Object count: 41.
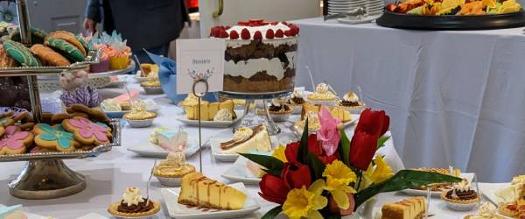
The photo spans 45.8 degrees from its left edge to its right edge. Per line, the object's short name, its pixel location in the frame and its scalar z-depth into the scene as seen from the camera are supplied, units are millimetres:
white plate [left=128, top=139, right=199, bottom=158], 1424
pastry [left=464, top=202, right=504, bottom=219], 1011
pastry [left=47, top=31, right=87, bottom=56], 1200
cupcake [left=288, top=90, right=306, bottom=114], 1854
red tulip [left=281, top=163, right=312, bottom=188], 837
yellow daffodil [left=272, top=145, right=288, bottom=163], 907
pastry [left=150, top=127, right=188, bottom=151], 1402
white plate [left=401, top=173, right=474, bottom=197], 1164
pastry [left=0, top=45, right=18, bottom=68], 1093
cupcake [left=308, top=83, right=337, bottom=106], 1909
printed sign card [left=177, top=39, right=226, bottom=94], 1209
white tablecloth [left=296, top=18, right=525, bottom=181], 2215
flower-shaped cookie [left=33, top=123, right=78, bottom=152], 1131
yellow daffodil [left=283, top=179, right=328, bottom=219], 833
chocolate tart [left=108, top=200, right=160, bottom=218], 1043
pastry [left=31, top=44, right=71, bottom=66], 1109
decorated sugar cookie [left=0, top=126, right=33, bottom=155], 1111
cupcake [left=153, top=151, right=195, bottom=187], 1215
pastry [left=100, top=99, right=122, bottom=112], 1851
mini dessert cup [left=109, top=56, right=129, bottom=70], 2215
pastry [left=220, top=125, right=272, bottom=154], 1412
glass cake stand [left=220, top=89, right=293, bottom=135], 1547
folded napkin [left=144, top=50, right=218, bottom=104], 1950
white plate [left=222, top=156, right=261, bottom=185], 1237
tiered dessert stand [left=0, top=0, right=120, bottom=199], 1131
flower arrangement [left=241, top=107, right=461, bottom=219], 833
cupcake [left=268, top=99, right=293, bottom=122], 1756
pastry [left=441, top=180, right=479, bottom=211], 1099
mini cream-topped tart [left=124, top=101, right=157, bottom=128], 1698
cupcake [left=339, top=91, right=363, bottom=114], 1807
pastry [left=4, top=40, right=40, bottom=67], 1089
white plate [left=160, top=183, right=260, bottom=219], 1047
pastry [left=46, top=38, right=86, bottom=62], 1159
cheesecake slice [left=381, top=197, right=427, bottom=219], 988
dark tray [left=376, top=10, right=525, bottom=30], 2404
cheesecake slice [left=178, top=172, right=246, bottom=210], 1072
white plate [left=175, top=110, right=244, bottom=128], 1702
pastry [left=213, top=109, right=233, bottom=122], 1711
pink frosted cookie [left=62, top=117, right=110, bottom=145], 1164
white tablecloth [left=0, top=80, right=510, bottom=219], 1125
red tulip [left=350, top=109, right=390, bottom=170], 850
